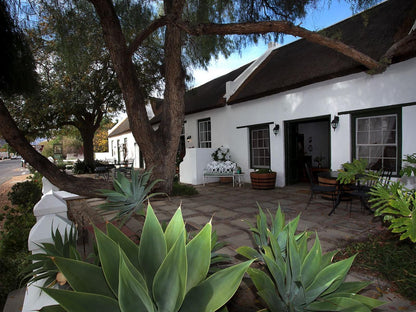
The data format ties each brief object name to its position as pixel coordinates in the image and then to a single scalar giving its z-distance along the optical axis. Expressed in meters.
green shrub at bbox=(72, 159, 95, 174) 16.94
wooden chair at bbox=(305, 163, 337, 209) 5.19
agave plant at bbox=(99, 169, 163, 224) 2.38
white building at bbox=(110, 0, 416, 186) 5.87
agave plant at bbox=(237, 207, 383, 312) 1.20
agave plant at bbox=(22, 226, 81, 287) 1.52
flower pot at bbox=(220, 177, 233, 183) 10.09
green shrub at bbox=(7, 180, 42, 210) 8.17
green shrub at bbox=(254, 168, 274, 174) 8.27
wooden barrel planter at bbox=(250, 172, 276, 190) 8.10
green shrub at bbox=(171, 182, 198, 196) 7.54
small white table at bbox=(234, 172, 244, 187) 9.26
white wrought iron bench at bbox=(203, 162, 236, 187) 9.46
